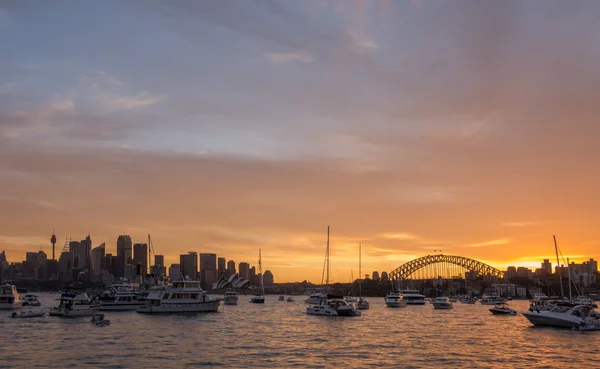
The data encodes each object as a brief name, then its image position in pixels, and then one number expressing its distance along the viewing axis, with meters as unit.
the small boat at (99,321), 94.07
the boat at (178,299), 121.12
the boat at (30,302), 169.50
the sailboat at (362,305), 170.62
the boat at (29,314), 109.25
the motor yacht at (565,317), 89.81
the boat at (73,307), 111.38
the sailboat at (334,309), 122.94
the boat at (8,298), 131.10
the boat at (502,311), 147.00
